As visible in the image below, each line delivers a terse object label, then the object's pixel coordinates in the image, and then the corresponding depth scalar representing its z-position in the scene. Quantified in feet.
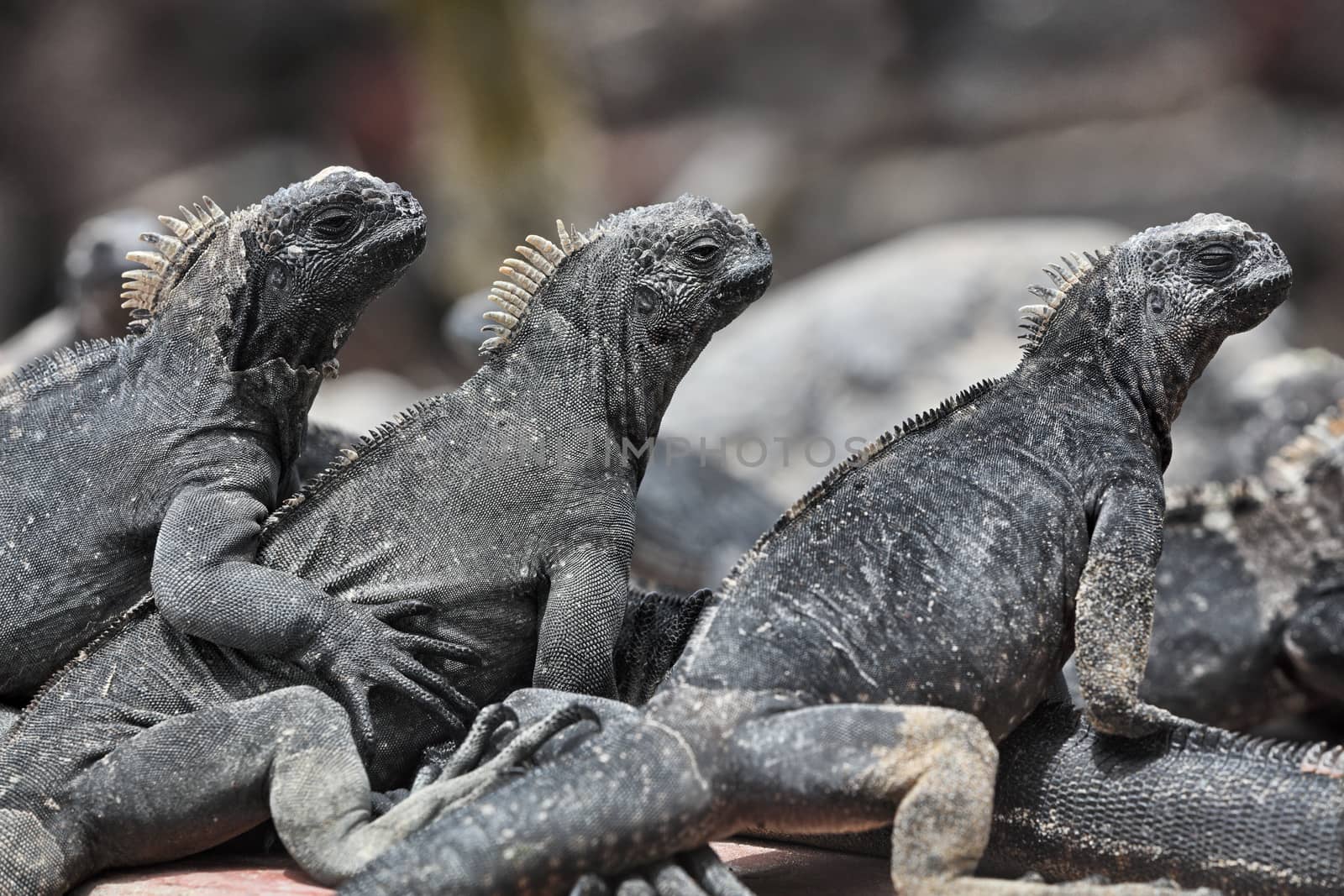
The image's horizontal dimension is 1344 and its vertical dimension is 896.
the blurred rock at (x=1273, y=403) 50.44
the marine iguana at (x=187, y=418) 23.08
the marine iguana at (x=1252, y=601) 38.52
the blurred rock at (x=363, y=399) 59.06
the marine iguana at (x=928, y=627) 18.48
